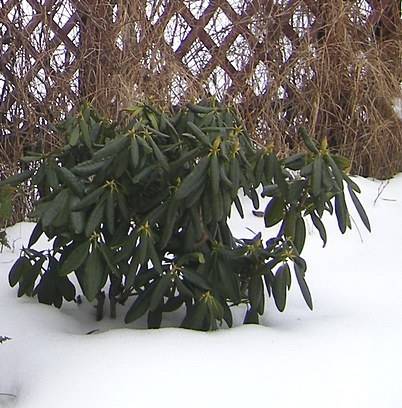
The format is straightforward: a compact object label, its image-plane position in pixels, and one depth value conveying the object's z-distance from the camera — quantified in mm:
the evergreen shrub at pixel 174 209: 3714
